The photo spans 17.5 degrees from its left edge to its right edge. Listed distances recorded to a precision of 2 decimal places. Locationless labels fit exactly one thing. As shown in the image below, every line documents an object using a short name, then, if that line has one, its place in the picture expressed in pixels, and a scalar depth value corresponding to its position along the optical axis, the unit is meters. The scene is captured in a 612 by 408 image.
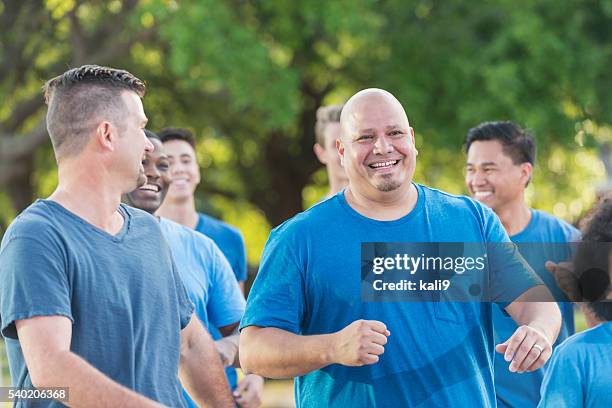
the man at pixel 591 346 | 5.98
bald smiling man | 7.27
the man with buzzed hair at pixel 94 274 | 5.55
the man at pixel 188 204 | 13.06
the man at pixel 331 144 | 14.07
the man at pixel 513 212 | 10.90
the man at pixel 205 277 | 9.93
